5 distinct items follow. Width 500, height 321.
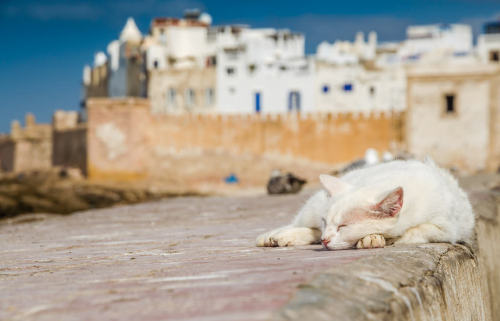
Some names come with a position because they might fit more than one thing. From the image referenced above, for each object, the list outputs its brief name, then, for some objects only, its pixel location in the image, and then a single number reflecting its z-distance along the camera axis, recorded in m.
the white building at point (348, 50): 43.50
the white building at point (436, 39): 59.12
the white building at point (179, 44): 49.22
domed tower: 50.66
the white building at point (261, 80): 42.78
